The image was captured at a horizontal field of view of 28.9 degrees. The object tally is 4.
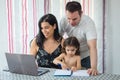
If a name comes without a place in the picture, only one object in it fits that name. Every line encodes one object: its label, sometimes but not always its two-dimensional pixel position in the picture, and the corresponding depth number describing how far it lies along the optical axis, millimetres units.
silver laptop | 1786
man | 2066
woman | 2178
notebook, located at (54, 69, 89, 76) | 1844
